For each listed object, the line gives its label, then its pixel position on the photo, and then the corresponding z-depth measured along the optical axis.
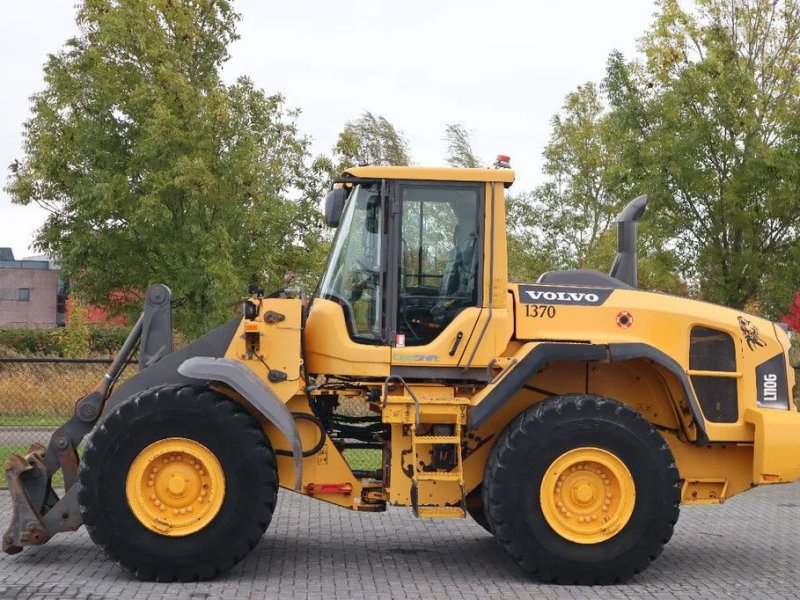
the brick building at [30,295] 71.69
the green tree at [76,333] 30.06
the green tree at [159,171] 24.73
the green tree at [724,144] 21.19
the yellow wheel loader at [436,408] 9.18
